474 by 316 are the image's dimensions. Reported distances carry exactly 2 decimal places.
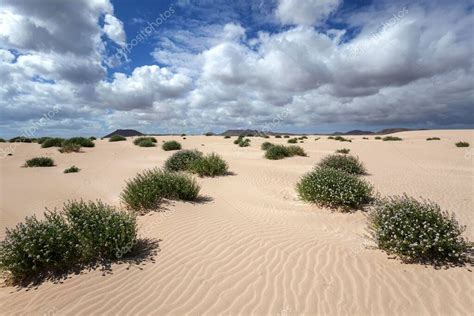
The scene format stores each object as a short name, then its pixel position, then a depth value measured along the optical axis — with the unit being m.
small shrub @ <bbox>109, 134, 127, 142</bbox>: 39.22
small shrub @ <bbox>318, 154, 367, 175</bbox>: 14.62
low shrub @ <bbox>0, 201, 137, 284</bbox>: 4.91
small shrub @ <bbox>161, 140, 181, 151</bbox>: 27.59
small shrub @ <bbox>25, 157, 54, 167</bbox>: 18.65
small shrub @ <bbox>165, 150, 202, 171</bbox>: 15.45
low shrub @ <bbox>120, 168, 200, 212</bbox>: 8.53
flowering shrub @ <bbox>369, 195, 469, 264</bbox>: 5.17
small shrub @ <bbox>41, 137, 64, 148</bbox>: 29.09
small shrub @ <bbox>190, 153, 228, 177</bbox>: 14.31
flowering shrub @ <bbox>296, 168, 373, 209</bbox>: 9.02
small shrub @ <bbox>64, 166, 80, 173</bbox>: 16.66
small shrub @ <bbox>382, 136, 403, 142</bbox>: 39.35
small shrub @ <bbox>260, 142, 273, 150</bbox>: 27.75
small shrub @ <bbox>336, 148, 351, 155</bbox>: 24.99
